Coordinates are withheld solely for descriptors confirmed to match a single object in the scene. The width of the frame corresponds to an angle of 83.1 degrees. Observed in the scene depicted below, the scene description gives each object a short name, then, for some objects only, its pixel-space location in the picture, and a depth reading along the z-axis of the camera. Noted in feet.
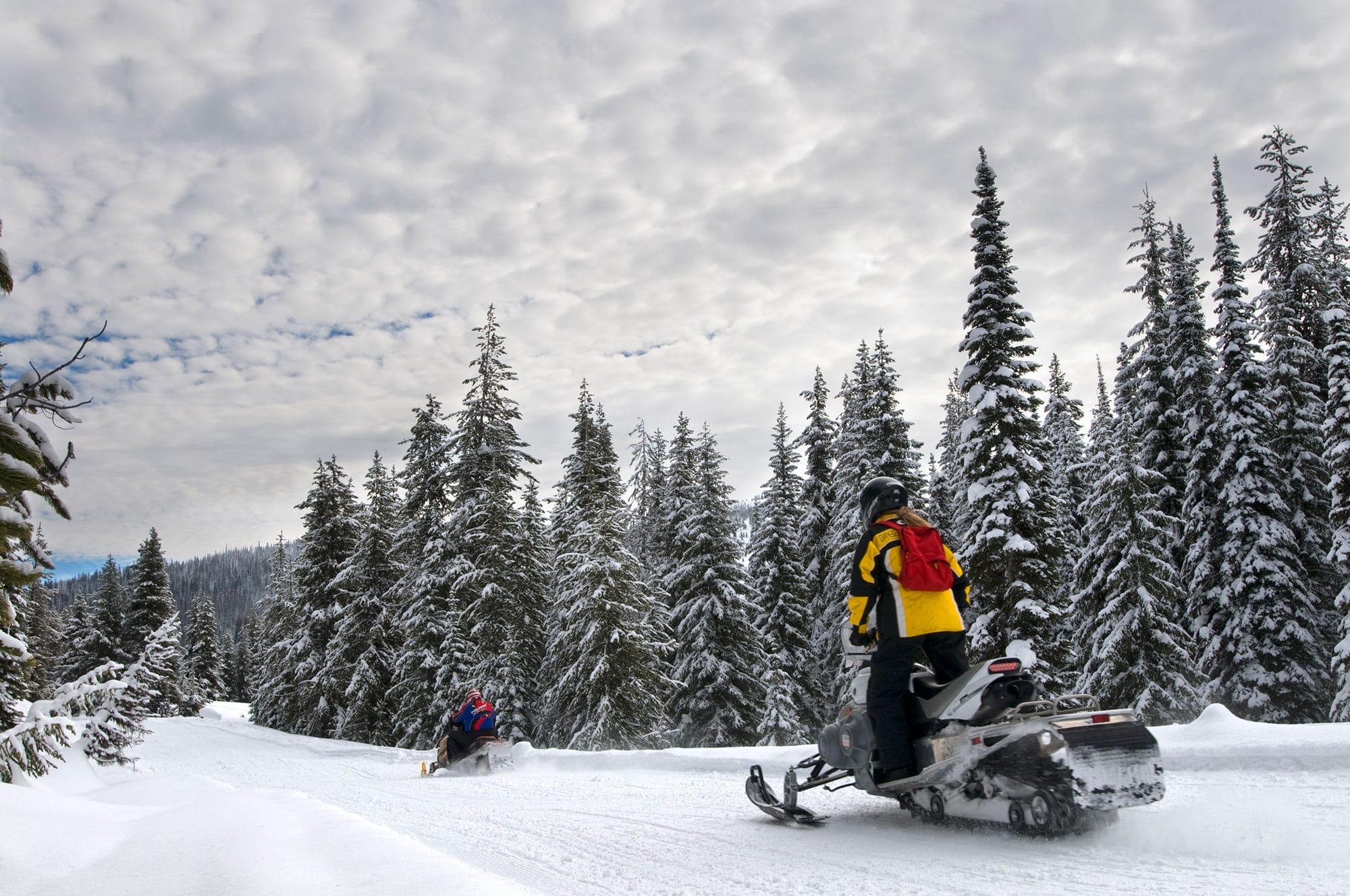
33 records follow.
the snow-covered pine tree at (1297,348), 78.33
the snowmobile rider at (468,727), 47.50
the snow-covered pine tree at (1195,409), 80.43
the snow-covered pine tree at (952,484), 91.97
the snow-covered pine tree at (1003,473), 63.41
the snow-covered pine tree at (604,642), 77.56
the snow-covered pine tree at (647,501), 128.47
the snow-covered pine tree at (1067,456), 101.14
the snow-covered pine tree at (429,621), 82.48
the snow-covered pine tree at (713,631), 90.07
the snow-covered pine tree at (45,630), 113.91
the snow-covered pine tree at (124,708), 35.01
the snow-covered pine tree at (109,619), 144.15
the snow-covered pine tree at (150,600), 142.72
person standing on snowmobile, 15.38
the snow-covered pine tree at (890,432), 87.66
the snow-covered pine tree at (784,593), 96.94
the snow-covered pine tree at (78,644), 145.28
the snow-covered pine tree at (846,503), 86.84
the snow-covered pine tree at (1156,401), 88.22
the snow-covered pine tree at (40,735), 19.99
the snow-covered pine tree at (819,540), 97.19
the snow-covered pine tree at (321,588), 100.48
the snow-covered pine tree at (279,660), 112.37
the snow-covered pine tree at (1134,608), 74.18
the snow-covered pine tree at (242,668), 238.27
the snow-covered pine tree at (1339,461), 62.64
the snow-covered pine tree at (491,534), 82.28
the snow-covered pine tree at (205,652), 176.96
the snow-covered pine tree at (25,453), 13.28
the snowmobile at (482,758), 45.65
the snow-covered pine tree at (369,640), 95.71
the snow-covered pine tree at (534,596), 86.53
